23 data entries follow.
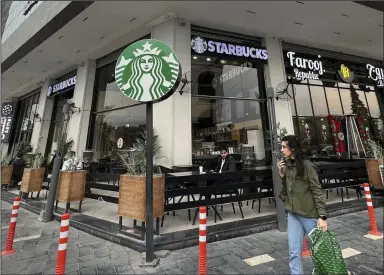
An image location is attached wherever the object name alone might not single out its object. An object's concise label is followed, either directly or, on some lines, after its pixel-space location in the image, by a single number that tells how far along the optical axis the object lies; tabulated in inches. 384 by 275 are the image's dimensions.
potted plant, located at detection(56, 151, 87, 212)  212.7
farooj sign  403.9
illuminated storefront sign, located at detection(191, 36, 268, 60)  331.7
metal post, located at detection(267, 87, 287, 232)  181.2
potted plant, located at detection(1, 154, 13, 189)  361.1
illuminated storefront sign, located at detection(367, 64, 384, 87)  480.4
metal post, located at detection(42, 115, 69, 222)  216.2
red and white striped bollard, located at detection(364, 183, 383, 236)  163.4
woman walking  99.7
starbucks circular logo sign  138.7
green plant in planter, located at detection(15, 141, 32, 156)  527.7
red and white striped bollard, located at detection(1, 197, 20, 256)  146.9
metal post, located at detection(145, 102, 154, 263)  131.0
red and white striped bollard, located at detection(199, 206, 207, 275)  106.6
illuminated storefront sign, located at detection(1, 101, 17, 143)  606.9
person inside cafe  222.4
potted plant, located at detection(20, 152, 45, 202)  274.5
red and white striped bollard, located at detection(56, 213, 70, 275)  89.8
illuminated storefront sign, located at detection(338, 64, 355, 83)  422.9
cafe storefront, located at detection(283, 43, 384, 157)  418.3
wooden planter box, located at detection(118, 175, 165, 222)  147.9
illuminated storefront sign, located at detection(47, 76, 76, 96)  490.8
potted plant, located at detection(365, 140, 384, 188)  243.6
